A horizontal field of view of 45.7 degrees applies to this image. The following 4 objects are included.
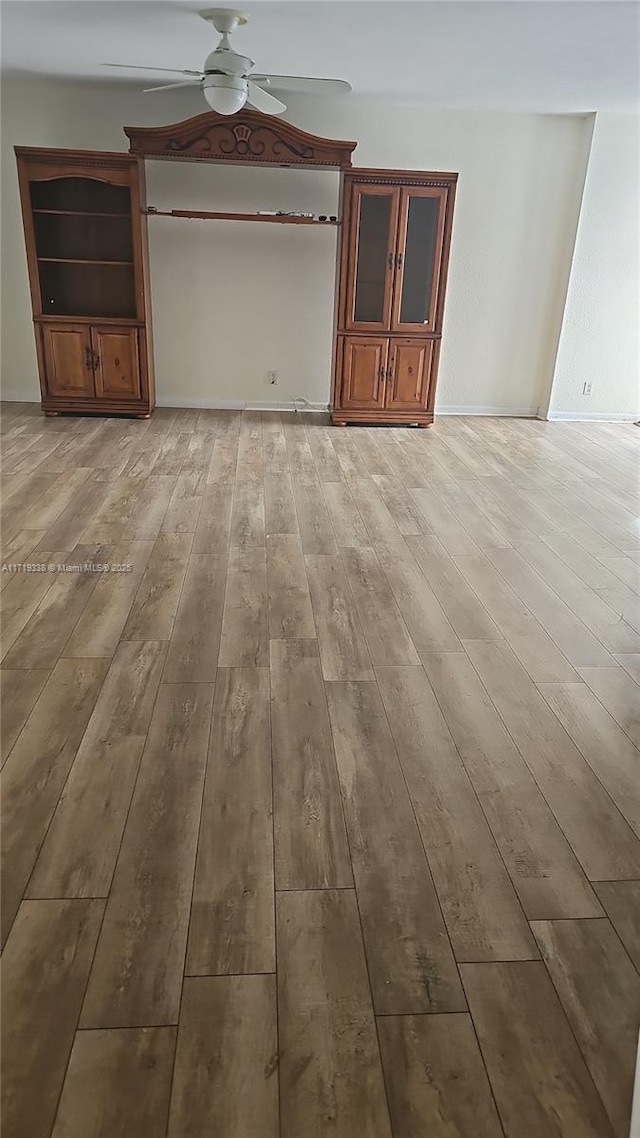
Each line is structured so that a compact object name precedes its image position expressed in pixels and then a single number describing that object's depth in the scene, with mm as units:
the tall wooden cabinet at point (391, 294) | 5762
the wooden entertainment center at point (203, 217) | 5512
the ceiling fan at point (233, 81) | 3943
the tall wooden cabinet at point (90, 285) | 5684
